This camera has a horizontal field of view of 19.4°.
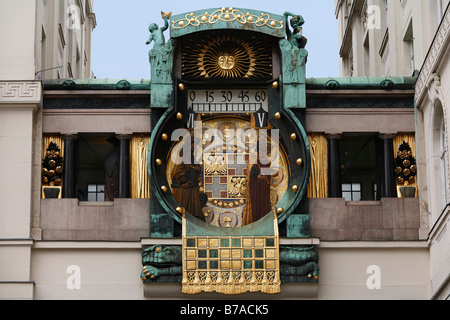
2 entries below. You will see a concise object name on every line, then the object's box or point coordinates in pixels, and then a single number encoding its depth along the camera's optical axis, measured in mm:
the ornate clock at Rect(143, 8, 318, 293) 30781
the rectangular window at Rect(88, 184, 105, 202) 34938
